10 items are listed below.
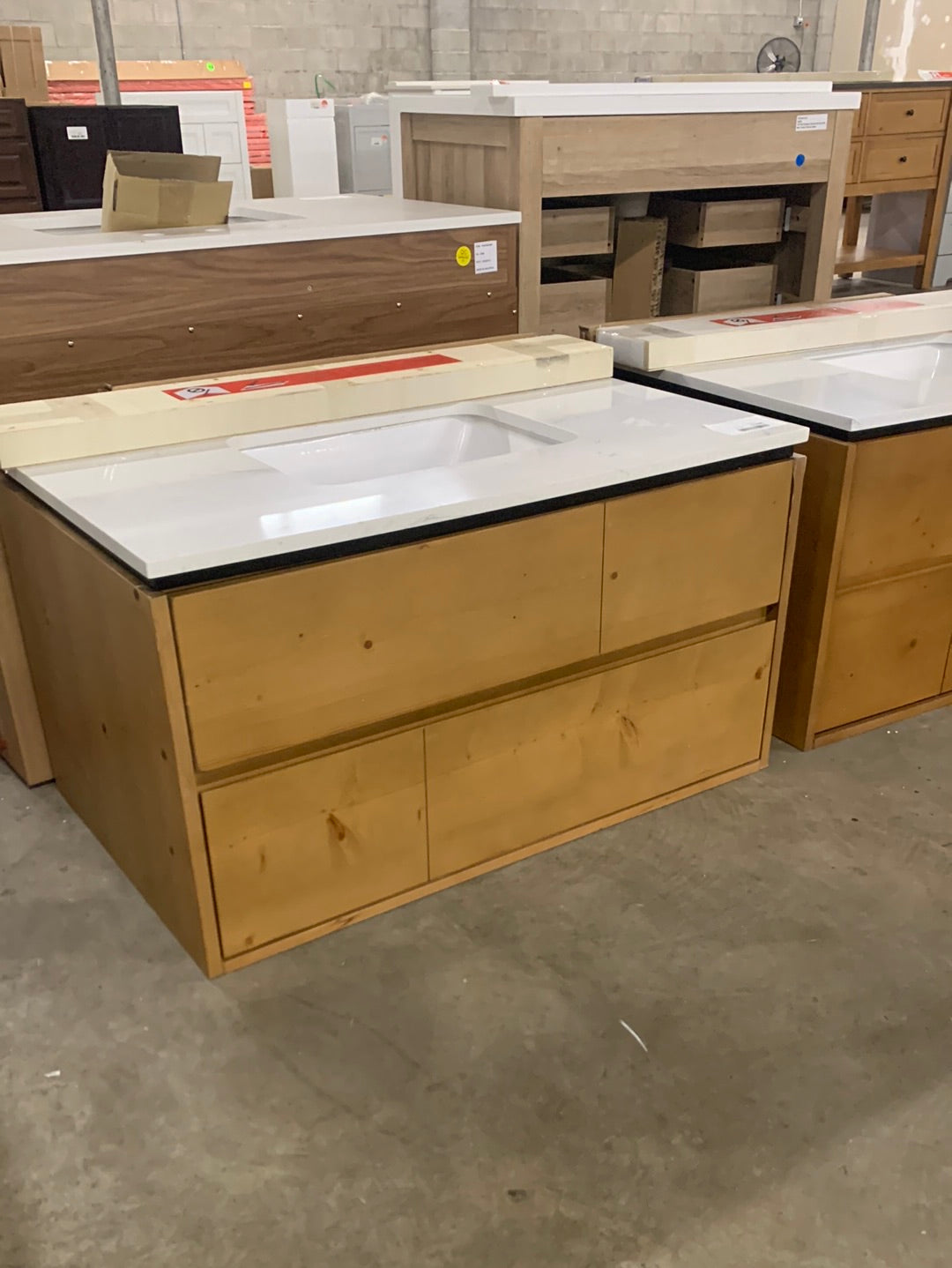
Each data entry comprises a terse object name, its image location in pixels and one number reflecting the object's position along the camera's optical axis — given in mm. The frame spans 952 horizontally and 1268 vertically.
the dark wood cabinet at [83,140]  4062
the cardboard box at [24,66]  4332
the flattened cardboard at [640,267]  2615
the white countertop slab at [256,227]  1886
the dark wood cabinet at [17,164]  3957
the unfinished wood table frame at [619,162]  2277
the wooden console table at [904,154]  4637
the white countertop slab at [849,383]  1841
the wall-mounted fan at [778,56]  8281
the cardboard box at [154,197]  2109
